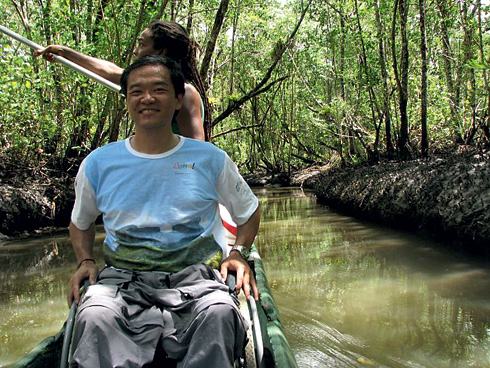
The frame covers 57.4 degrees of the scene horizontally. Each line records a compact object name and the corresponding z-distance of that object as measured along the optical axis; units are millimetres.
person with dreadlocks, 2820
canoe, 1619
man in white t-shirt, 1570
